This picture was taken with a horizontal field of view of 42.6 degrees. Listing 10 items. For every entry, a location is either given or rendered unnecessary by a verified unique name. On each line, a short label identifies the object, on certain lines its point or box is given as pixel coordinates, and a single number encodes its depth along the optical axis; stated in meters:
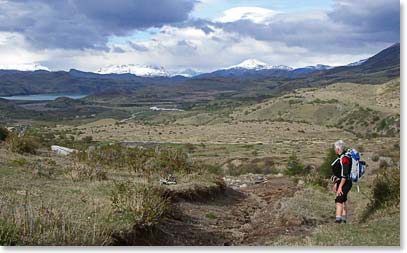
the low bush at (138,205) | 7.98
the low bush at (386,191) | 9.75
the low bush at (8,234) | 5.84
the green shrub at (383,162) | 24.20
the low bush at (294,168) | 27.50
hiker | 8.58
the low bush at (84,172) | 12.45
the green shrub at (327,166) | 22.99
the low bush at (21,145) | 17.39
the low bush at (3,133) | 21.03
